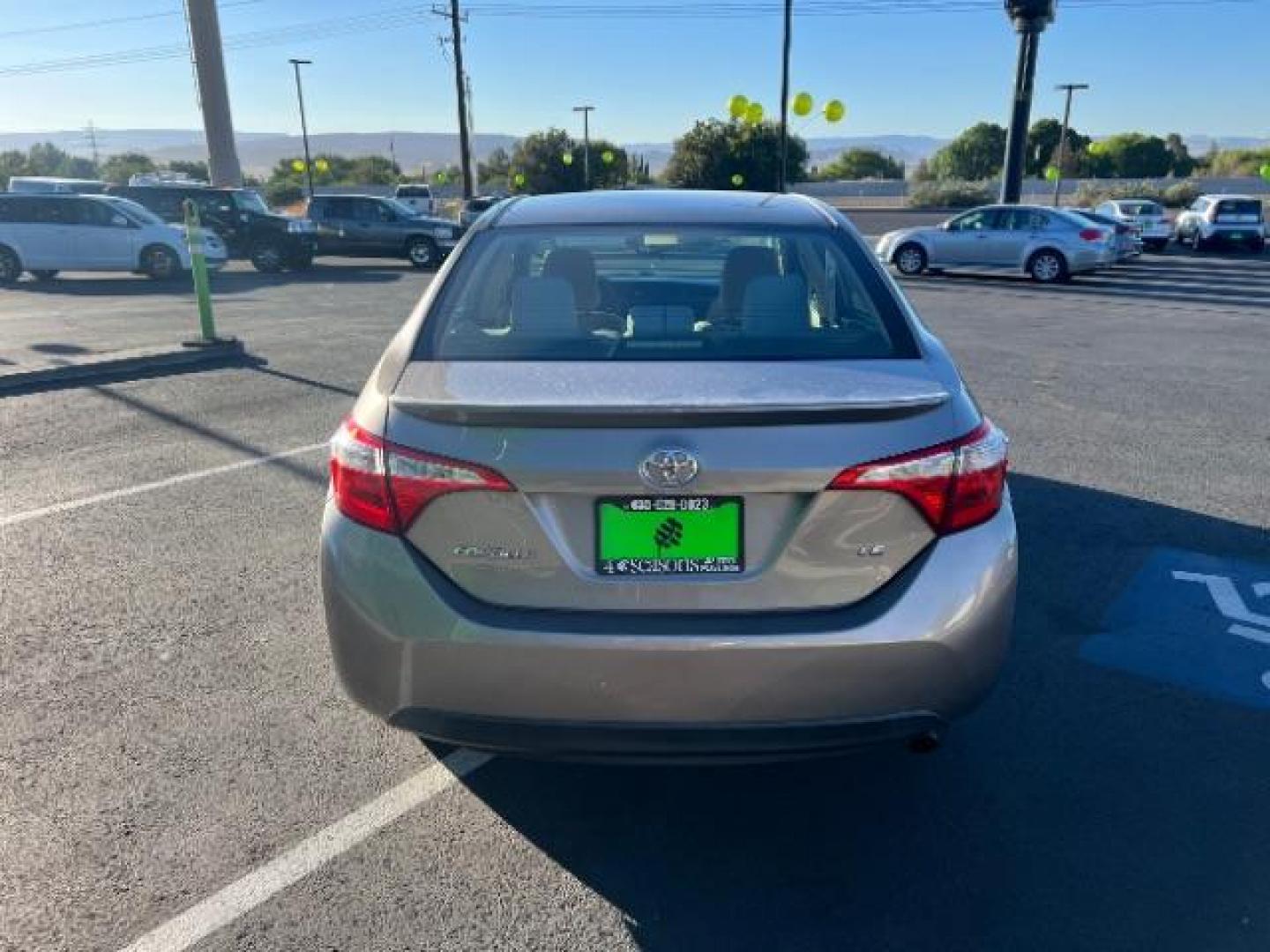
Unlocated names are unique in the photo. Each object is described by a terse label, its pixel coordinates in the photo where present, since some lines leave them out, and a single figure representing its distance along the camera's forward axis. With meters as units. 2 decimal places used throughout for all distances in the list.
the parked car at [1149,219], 27.35
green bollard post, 9.11
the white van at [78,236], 18.33
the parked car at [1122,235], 19.94
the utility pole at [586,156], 69.38
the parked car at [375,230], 23.50
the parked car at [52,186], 24.59
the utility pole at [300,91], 64.70
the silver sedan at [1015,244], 18.97
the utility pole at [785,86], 30.72
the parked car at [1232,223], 26.83
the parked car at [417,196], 43.08
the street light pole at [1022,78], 23.28
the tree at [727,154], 58.75
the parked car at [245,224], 22.17
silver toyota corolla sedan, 2.15
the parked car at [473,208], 29.12
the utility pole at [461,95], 37.25
